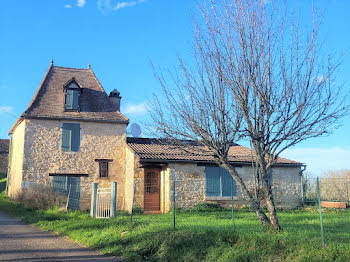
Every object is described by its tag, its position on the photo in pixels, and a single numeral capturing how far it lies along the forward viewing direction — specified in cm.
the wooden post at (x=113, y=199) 1204
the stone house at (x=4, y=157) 3384
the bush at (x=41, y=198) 1561
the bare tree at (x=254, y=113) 747
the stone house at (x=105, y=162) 1678
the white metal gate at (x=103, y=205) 1244
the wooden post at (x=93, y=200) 1271
